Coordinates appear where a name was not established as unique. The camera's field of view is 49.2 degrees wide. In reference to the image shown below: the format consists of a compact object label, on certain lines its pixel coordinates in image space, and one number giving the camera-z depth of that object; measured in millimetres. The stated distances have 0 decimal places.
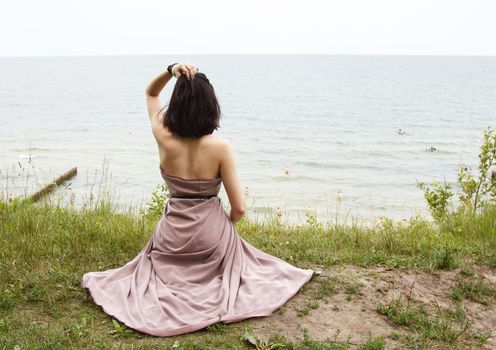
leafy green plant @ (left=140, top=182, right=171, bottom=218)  9062
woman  4816
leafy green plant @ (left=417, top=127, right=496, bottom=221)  8867
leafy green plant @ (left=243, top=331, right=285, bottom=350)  4352
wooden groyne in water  17867
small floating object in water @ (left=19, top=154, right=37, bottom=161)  24181
